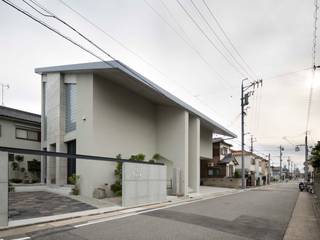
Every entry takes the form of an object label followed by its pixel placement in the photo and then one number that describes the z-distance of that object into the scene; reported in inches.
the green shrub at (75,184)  551.6
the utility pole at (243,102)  1124.0
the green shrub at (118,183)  570.1
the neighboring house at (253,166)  1414.4
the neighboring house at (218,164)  1301.7
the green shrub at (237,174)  1253.6
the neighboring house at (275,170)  3629.5
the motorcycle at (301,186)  1109.1
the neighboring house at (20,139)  738.7
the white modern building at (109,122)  563.0
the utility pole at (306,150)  1485.7
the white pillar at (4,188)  284.1
